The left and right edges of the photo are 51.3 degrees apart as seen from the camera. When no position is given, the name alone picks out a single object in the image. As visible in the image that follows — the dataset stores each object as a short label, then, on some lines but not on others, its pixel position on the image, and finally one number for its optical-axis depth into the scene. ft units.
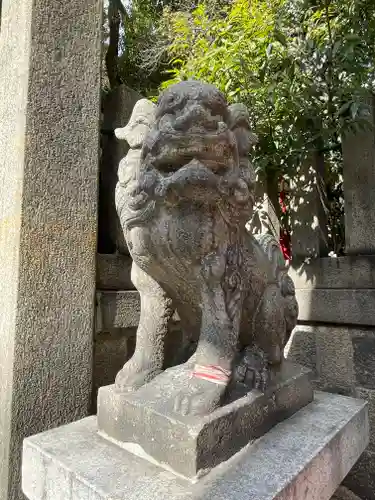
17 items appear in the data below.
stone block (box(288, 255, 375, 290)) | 7.10
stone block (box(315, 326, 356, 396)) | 7.39
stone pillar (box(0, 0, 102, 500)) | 5.07
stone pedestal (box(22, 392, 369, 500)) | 3.05
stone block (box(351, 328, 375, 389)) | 7.13
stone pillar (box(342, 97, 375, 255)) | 7.22
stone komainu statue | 3.45
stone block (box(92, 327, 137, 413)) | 6.12
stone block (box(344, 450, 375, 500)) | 7.02
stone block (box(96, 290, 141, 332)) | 6.12
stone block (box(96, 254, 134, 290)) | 6.21
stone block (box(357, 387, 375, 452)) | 7.10
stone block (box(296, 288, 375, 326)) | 7.08
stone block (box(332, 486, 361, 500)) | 6.25
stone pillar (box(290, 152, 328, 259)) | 7.98
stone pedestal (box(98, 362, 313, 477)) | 3.19
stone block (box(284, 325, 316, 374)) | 7.93
